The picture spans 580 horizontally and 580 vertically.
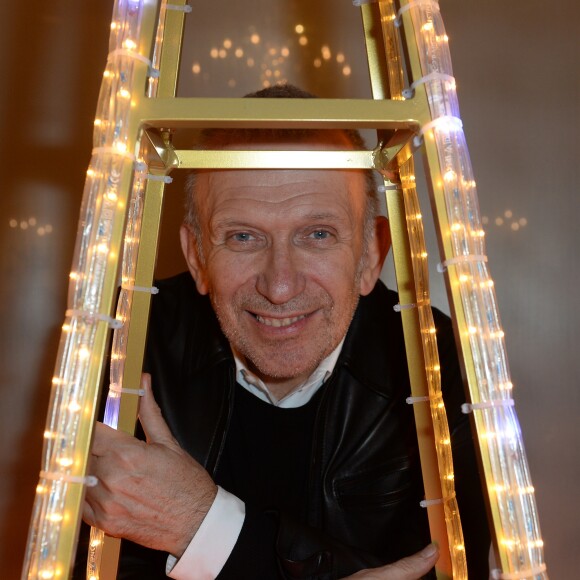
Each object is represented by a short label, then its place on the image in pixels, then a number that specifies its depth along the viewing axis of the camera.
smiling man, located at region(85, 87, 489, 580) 1.09
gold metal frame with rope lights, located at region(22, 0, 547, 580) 0.73
